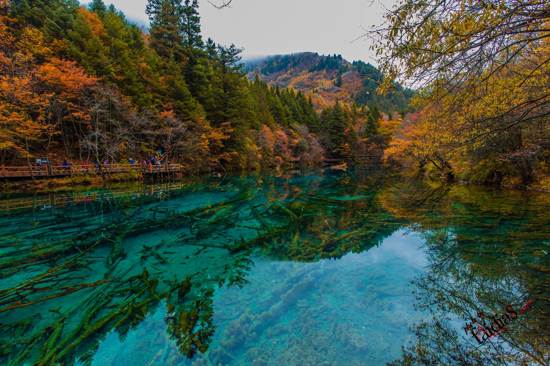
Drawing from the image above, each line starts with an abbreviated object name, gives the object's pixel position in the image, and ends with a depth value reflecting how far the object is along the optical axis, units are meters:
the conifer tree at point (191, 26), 33.16
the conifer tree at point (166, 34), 29.30
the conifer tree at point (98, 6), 28.33
